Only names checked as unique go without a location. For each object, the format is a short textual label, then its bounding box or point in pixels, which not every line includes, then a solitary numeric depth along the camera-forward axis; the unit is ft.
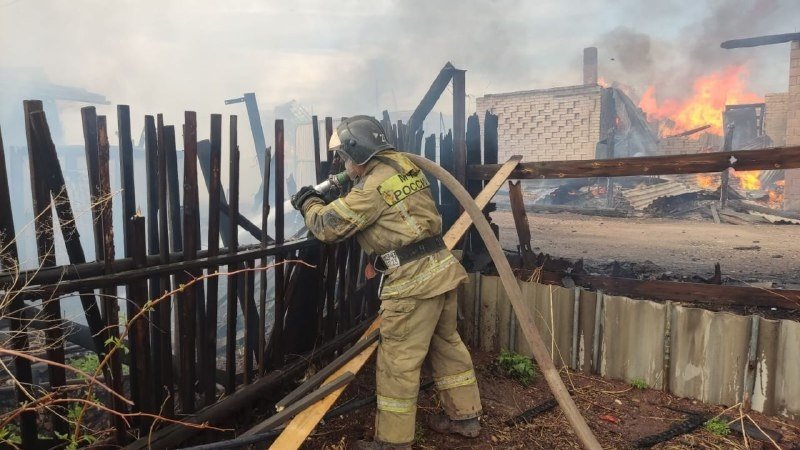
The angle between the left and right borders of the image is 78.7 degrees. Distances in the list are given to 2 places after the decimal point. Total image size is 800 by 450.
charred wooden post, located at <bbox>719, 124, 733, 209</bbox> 49.09
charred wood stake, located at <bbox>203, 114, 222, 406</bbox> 9.35
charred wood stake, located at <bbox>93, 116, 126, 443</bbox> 7.48
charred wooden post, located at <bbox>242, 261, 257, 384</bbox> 10.48
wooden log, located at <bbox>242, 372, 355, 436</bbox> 8.84
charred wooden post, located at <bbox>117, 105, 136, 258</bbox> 8.09
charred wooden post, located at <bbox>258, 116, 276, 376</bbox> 10.55
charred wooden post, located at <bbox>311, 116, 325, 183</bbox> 12.03
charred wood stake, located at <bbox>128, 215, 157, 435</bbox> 7.91
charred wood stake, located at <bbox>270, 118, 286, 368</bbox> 10.67
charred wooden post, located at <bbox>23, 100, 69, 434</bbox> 6.81
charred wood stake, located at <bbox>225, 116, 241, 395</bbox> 9.61
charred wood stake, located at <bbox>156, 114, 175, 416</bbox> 8.49
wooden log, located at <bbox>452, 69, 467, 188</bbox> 16.72
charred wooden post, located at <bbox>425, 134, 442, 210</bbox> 17.84
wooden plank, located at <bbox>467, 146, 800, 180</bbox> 12.47
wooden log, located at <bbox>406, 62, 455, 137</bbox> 17.98
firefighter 9.87
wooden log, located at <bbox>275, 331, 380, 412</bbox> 9.46
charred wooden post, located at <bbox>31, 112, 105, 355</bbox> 7.04
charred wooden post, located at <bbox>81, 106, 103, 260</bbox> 7.53
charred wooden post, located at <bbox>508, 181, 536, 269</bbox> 15.99
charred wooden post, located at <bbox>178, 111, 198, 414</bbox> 8.74
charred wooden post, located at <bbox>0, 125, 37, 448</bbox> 6.61
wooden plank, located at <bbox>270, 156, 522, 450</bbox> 8.63
